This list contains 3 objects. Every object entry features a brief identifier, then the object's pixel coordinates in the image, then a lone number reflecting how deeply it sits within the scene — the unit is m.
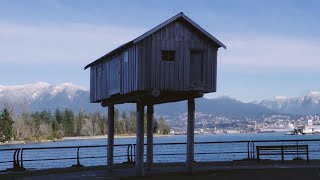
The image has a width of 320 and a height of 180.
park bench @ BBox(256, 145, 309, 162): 30.80
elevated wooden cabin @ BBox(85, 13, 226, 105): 24.47
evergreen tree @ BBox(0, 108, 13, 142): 160.62
